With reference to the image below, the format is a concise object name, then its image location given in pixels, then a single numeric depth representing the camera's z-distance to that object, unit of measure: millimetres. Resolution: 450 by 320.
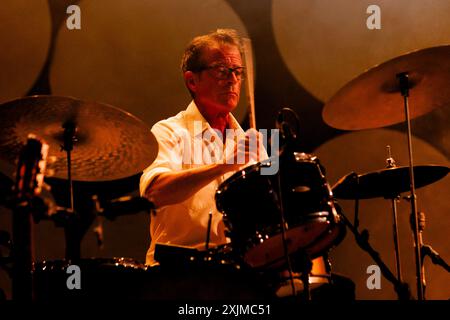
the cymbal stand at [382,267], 2713
